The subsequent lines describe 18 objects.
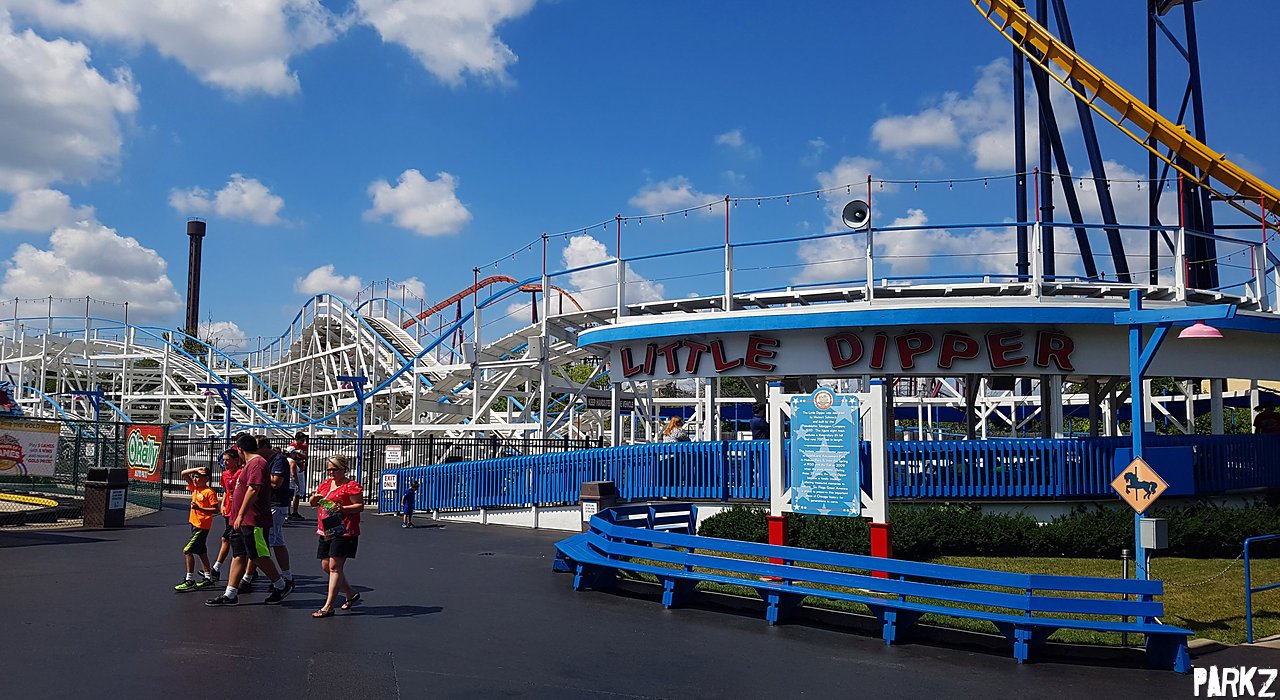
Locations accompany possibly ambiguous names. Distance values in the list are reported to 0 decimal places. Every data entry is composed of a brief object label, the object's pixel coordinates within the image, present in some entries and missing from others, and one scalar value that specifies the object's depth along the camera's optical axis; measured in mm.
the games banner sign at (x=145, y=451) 23781
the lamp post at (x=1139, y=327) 10273
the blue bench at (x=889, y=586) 8078
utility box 9094
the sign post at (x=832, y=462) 10820
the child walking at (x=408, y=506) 19312
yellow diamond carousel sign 9305
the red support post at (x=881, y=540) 10703
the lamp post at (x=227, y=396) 32434
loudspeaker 16562
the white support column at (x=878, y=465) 10828
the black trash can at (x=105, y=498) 17797
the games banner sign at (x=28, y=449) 18531
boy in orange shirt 10805
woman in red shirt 9305
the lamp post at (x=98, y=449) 22234
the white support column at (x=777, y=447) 11500
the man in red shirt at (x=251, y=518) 9961
